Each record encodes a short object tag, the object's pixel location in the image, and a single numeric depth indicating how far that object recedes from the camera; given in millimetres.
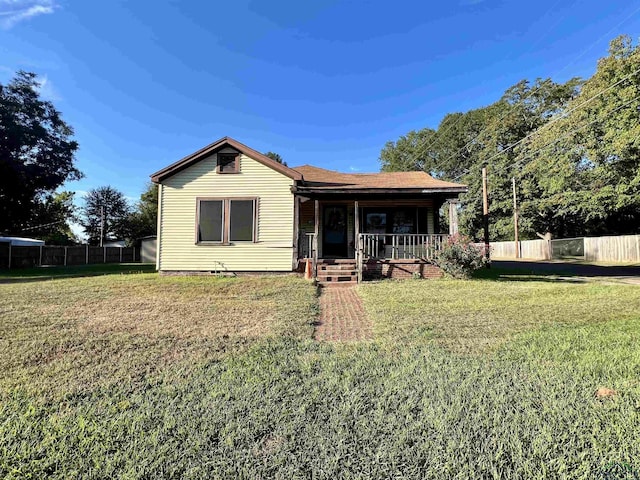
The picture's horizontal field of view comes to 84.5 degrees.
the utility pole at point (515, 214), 28691
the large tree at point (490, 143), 31992
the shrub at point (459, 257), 9969
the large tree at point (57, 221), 35072
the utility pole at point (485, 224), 16045
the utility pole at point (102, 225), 39750
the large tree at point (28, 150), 19938
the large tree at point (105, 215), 42231
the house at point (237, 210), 11406
